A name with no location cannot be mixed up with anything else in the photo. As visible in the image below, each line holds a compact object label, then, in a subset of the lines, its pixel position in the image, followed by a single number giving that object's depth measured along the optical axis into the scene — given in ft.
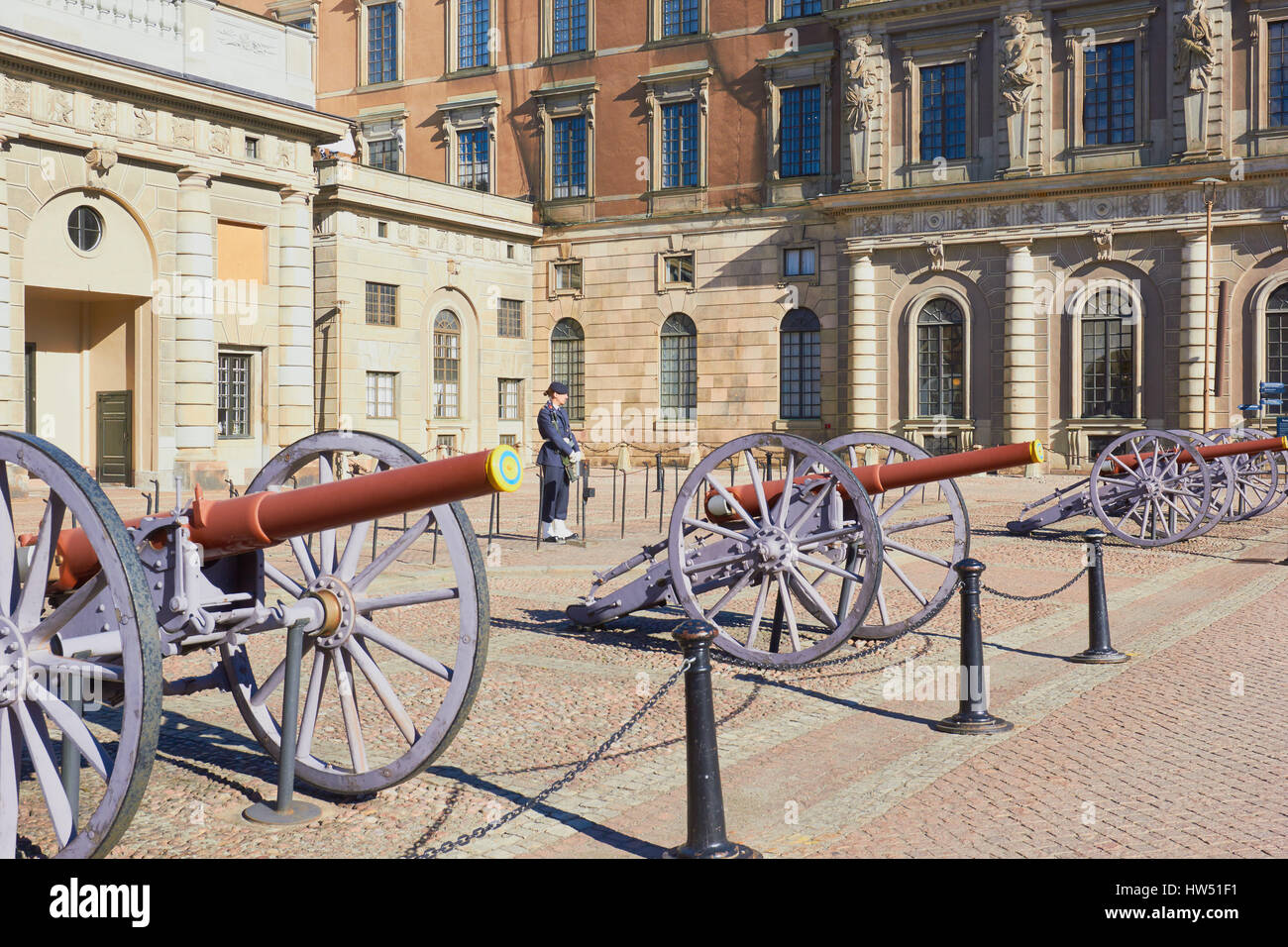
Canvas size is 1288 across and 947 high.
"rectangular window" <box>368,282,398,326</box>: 102.32
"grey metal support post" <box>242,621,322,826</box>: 16.99
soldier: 51.72
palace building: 97.86
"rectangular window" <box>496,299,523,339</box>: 118.73
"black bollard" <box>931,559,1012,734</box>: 22.11
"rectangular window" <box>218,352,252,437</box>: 83.97
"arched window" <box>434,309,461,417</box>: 109.50
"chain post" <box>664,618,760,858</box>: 15.34
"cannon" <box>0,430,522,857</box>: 13.79
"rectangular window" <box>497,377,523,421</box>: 118.83
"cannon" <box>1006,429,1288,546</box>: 52.75
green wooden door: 79.71
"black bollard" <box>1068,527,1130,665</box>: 28.17
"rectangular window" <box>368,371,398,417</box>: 102.47
